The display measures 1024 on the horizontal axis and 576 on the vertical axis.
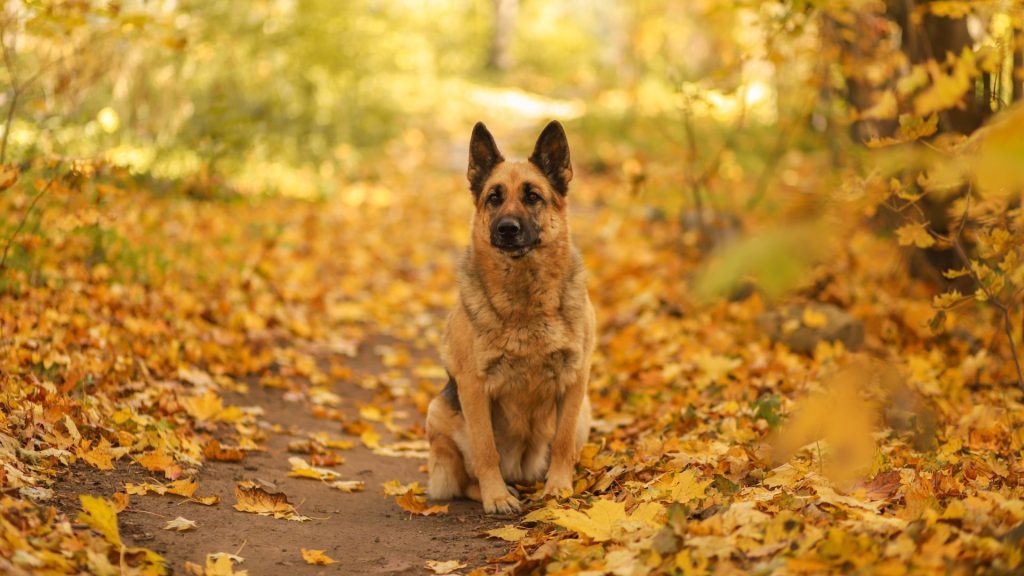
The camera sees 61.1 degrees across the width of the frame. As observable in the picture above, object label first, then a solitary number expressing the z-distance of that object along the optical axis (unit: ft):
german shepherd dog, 17.71
